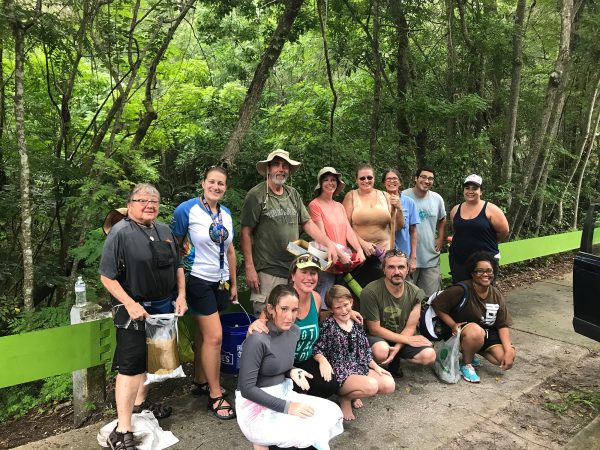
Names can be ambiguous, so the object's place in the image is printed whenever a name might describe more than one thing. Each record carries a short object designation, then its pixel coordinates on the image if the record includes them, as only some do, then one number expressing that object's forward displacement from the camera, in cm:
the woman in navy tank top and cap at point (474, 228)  464
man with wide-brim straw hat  374
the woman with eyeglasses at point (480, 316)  413
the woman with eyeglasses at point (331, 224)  407
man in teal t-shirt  493
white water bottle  330
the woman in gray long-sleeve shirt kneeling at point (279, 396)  259
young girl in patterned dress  333
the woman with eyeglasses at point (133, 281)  280
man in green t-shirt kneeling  387
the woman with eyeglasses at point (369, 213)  430
